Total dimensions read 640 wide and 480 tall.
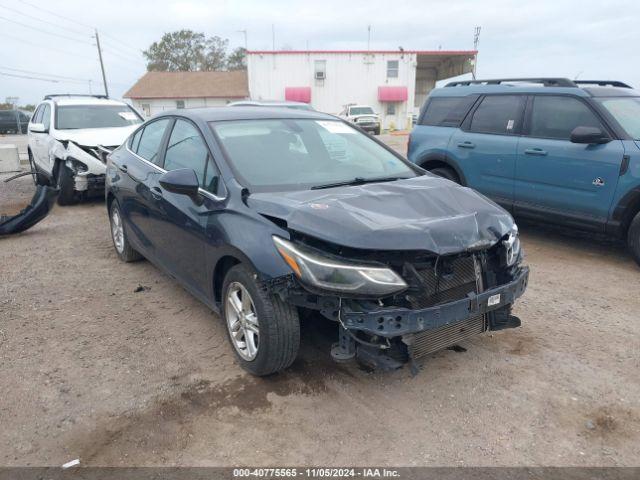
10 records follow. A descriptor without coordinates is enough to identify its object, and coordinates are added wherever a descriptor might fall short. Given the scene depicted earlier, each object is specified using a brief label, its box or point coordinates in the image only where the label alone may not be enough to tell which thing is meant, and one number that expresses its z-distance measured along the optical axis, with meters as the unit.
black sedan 2.76
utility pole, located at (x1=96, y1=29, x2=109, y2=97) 48.72
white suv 8.44
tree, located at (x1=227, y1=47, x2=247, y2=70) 63.50
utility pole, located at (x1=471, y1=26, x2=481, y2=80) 34.96
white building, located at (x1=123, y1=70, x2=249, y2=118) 42.97
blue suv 5.39
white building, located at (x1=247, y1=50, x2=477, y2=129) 36.72
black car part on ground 6.71
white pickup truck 27.25
